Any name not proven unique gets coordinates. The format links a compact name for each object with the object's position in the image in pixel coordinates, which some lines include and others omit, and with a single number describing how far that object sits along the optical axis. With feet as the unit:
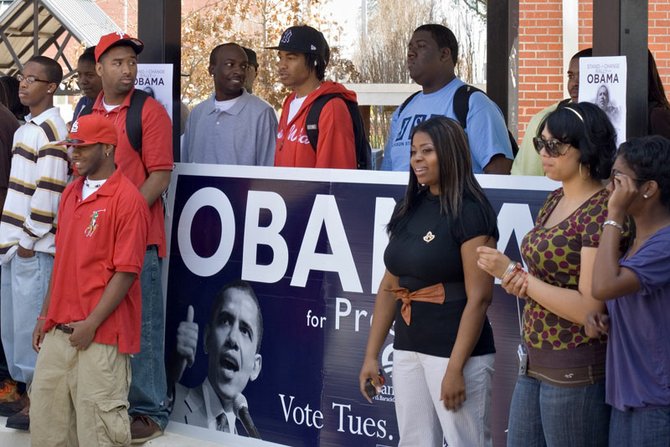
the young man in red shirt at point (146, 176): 20.59
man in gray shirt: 23.04
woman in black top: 14.73
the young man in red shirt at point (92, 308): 17.61
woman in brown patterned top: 13.24
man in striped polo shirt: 21.25
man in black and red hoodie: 20.36
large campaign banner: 18.51
